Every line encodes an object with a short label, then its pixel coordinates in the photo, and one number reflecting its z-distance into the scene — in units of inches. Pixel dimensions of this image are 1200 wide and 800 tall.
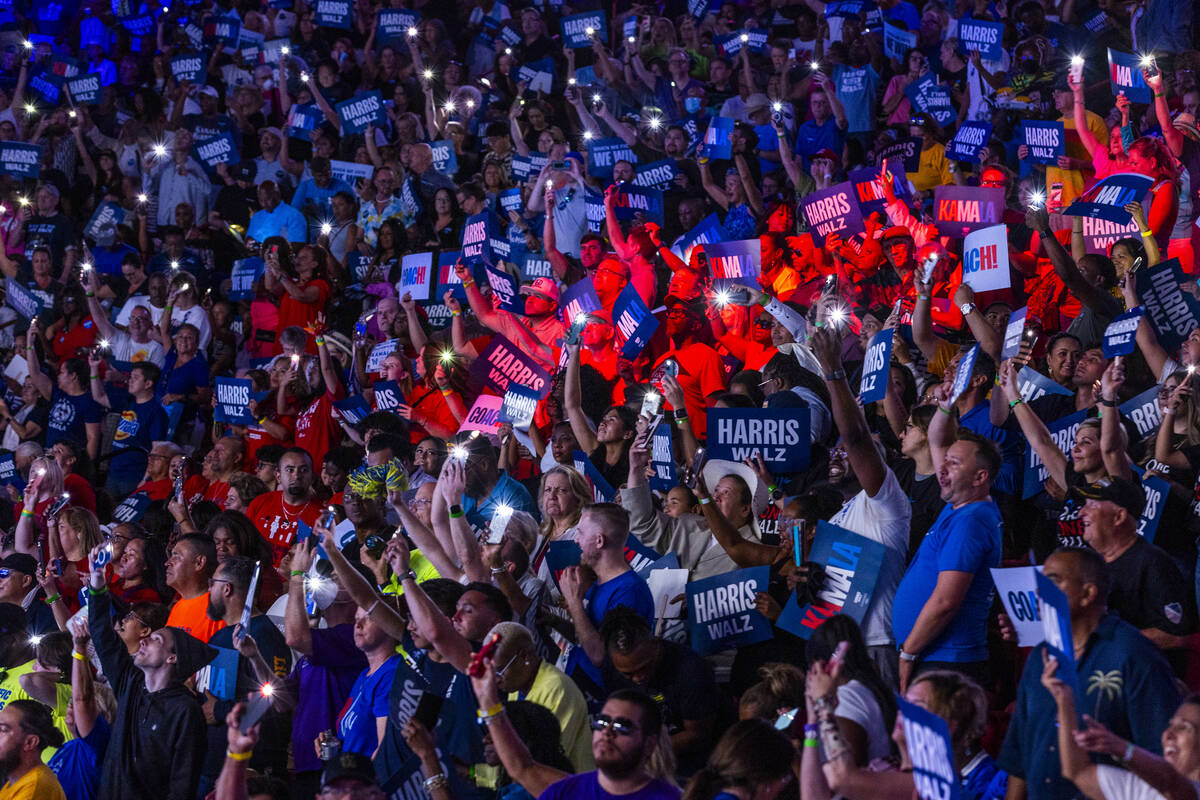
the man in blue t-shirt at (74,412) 793.6
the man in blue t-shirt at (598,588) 397.1
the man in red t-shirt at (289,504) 610.1
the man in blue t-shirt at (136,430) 770.2
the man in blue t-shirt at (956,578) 362.9
